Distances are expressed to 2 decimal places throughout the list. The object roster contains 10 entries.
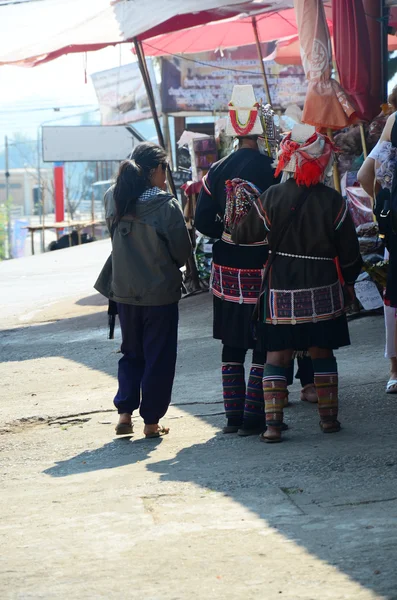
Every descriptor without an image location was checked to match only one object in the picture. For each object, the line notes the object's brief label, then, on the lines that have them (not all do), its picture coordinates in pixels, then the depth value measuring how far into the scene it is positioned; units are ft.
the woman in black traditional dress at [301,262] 26.18
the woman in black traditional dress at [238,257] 27.56
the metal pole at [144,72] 53.56
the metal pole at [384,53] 44.29
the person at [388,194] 28.72
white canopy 49.33
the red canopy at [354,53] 43.63
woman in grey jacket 28.31
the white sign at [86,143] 177.30
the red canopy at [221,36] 66.29
